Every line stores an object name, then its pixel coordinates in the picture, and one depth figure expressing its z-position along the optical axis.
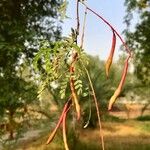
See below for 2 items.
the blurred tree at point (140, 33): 5.86
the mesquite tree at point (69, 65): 0.48
